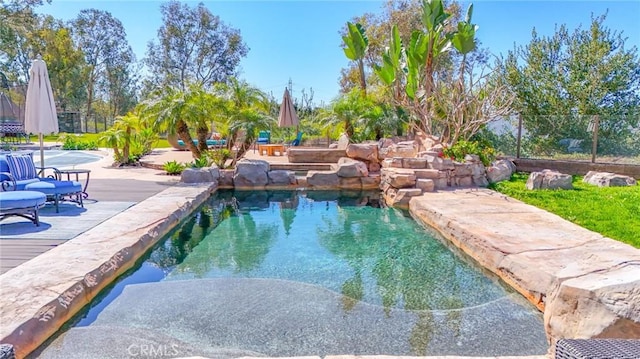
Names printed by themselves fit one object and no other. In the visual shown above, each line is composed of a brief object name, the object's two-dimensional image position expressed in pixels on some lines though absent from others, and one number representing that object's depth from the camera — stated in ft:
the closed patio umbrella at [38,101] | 24.71
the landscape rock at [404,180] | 31.53
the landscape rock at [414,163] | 34.14
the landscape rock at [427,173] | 32.22
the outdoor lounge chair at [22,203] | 18.21
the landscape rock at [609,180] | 31.07
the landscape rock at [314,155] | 45.73
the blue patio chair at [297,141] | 57.98
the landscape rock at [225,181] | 37.45
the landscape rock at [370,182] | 37.68
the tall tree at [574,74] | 43.24
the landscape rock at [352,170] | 37.37
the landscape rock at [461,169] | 34.01
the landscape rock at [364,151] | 39.99
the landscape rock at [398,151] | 38.37
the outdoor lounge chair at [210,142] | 64.22
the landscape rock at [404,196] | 29.91
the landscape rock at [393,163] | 34.73
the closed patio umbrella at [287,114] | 46.24
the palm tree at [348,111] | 50.62
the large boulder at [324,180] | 37.29
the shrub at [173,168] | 40.11
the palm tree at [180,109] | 38.27
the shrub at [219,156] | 41.22
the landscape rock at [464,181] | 34.09
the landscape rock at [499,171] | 35.20
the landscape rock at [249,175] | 37.24
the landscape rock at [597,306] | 8.37
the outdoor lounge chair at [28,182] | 21.86
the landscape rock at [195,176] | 35.47
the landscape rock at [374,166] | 40.24
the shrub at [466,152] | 36.14
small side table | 25.98
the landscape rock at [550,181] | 29.84
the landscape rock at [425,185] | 31.42
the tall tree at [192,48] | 104.27
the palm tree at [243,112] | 39.11
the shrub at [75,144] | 67.85
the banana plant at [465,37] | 41.70
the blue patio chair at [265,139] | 67.41
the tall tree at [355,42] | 49.29
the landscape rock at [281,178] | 37.55
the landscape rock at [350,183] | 37.50
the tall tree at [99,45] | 113.19
